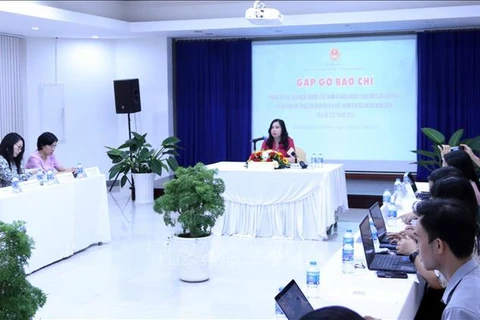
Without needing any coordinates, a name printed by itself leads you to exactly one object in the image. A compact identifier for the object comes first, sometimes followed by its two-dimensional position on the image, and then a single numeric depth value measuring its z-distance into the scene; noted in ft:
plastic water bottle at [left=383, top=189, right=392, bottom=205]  17.07
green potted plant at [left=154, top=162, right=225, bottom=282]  16.79
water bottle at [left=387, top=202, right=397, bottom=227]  14.48
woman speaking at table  26.03
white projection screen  33.96
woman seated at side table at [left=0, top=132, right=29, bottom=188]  21.50
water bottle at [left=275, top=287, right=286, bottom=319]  8.25
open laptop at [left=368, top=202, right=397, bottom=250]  12.08
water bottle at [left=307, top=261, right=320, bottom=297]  9.15
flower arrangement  23.81
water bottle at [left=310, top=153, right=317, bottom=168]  24.43
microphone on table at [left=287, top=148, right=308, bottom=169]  25.57
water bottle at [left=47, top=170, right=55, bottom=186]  19.27
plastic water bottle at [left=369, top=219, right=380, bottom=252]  12.07
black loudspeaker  33.86
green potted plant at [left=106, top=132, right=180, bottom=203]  31.42
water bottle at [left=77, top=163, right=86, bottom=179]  21.17
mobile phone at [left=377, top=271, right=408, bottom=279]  9.98
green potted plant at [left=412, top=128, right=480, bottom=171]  28.09
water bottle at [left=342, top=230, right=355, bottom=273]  10.41
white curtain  30.83
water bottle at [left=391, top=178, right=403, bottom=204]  17.66
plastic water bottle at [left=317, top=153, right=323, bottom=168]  24.61
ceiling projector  22.88
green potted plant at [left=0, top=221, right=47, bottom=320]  6.93
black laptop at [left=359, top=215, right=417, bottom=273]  10.36
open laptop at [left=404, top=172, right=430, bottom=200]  17.67
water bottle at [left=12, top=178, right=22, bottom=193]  17.70
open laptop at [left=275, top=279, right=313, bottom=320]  7.40
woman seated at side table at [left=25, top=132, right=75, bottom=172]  23.58
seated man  6.88
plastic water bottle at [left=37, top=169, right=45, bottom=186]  19.10
